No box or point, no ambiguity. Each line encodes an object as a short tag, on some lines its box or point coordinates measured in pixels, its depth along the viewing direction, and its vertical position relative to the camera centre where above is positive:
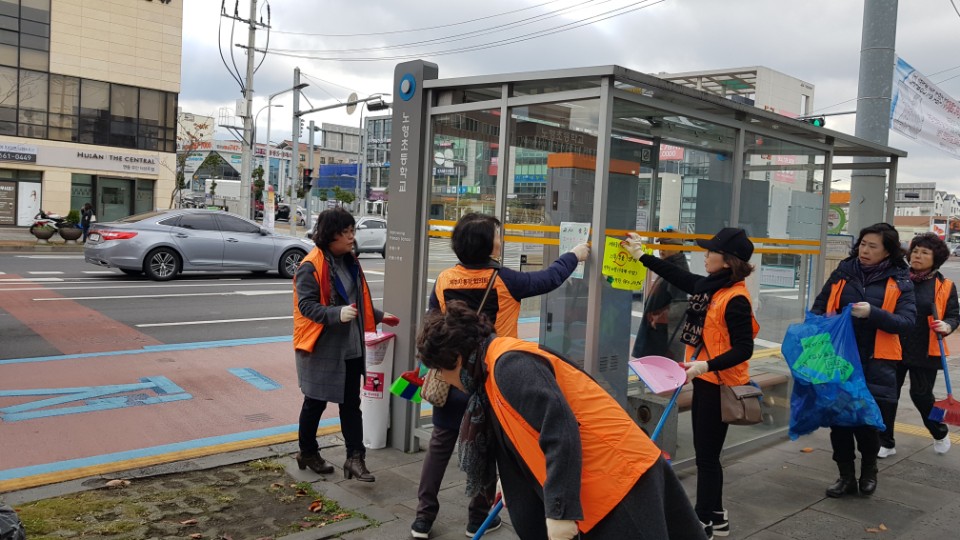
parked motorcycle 24.31 -0.65
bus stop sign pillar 5.35 +0.01
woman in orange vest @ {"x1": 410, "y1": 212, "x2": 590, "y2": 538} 3.96 -0.36
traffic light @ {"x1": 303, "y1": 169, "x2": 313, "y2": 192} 31.31 +1.50
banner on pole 8.98 +1.82
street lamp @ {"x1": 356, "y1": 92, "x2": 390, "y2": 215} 26.75 +4.12
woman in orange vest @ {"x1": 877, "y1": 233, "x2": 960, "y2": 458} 5.66 -0.54
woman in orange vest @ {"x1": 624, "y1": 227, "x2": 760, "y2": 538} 3.88 -0.56
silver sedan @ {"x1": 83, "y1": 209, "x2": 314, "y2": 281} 15.01 -0.75
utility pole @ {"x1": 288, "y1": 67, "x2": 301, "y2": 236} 32.22 +3.11
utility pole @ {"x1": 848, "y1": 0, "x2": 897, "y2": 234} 7.79 +1.62
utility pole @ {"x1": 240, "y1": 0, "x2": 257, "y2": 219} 27.62 +3.13
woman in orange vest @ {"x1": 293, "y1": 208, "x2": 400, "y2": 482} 4.62 -0.71
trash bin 5.36 -1.22
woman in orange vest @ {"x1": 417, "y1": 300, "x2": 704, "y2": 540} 2.28 -0.65
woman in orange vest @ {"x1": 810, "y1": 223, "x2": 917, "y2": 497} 4.86 -0.43
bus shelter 4.74 +0.34
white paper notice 4.79 -0.03
